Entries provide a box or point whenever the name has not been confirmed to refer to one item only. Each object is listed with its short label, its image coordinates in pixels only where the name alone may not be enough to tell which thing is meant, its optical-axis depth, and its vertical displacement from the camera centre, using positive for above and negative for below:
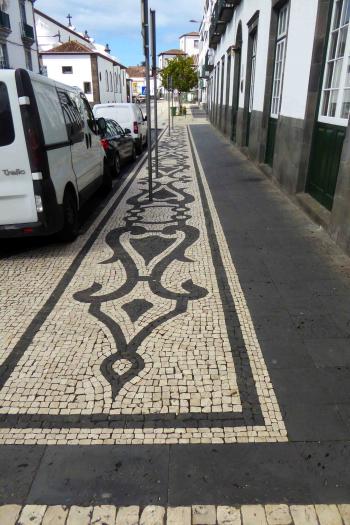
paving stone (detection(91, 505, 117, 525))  2.04 -1.96
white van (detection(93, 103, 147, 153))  14.62 -0.90
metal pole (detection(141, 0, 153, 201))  7.15 +0.78
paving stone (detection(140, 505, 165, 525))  2.04 -1.95
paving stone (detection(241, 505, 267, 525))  2.03 -1.95
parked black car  11.14 -1.56
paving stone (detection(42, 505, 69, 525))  2.04 -1.96
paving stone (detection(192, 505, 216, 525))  2.03 -1.95
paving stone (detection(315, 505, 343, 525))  2.03 -1.94
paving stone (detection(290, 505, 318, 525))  2.03 -1.95
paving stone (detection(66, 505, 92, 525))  2.04 -1.96
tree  53.91 +1.71
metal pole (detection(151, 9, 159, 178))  8.20 +0.96
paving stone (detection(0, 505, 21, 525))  2.05 -1.96
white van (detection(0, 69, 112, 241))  4.64 -0.79
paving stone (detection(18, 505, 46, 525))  2.04 -1.96
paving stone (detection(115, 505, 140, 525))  2.04 -1.96
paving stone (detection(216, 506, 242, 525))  2.03 -1.95
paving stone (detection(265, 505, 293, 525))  2.03 -1.95
